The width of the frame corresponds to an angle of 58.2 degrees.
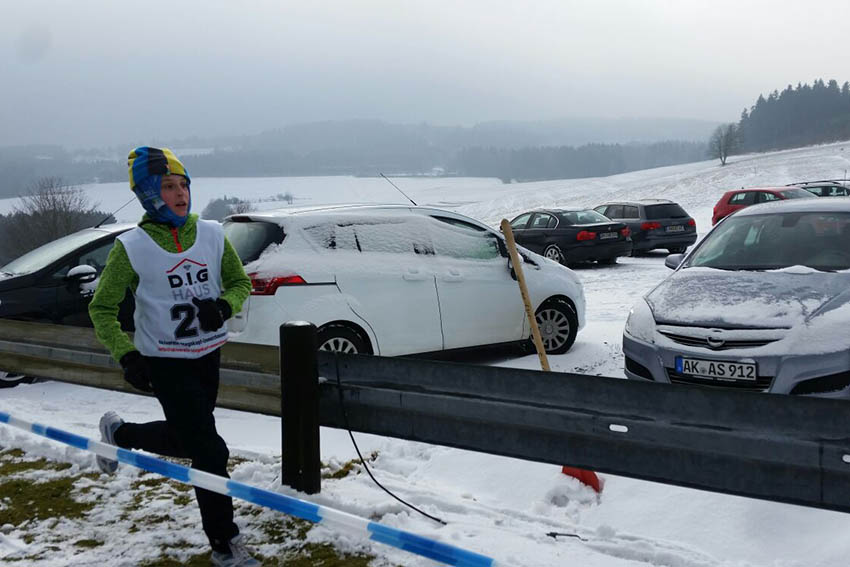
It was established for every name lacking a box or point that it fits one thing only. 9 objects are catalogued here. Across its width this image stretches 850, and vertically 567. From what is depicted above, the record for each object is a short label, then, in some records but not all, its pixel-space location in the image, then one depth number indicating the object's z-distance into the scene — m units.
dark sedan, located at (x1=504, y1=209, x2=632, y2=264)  17.50
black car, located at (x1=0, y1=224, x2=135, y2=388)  8.00
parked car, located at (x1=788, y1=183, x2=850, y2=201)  23.16
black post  3.91
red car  20.22
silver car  4.68
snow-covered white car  6.40
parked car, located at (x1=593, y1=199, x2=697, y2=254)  19.58
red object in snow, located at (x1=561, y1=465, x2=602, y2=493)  4.47
